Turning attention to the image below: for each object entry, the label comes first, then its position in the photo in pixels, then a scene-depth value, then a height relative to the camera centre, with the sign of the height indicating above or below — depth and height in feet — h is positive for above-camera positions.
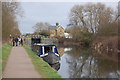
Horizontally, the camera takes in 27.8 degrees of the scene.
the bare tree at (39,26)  396.98 +23.49
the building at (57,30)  431.02 +18.75
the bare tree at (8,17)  101.59 +10.50
